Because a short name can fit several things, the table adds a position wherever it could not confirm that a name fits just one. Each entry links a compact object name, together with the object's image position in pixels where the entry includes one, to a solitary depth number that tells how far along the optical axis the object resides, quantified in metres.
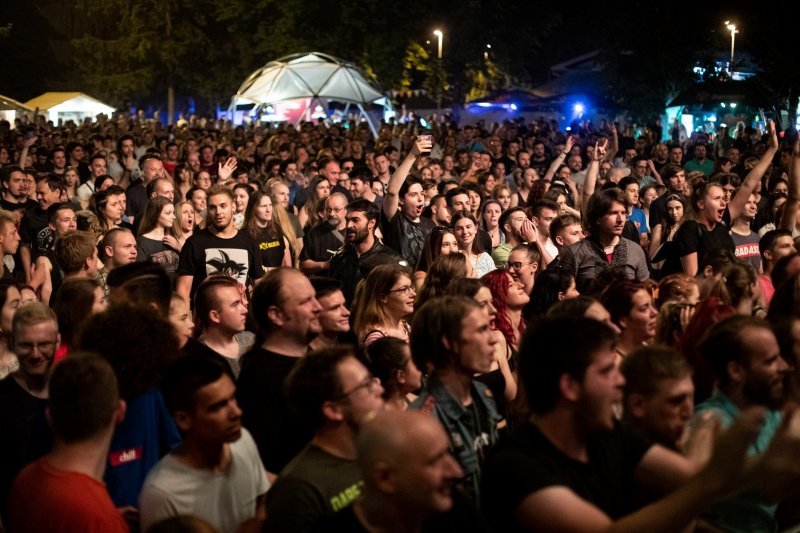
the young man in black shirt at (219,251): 9.46
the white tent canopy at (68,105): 47.19
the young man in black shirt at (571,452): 3.59
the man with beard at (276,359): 5.19
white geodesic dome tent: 35.53
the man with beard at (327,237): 11.01
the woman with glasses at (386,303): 7.10
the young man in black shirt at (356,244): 9.80
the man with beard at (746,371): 4.78
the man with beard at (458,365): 4.83
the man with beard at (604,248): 9.01
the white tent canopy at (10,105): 32.88
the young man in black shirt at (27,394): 5.13
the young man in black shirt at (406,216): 10.70
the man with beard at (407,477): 3.45
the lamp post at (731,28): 33.44
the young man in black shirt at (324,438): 4.00
